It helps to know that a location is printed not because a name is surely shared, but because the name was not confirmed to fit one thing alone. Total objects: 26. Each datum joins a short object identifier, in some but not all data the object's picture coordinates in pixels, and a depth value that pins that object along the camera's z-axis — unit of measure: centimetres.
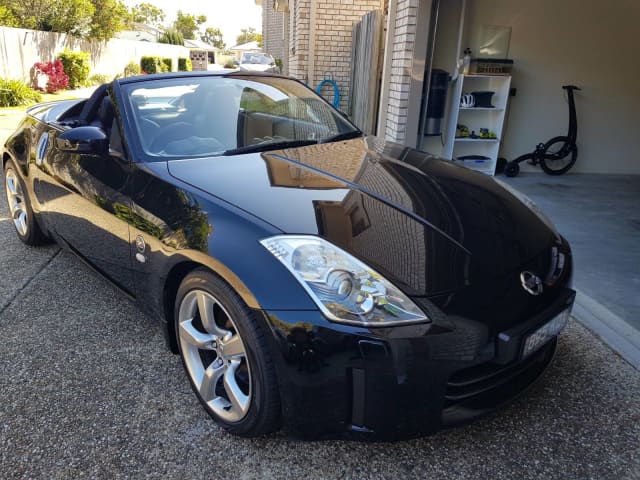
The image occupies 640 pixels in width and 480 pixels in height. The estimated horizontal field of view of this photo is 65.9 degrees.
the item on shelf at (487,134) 635
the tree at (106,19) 2256
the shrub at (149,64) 2823
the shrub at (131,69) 2596
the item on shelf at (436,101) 598
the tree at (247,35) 10968
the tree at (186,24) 9319
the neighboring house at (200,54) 4503
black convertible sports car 161
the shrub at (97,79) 2104
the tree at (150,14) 9325
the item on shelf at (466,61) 607
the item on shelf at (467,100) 618
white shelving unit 619
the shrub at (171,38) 5138
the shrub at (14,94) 1320
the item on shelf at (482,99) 620
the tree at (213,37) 10400
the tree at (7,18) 1732
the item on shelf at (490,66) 601
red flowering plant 1692
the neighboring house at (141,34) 4948
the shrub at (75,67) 1886
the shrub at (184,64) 3583
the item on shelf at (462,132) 636
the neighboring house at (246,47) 6644
